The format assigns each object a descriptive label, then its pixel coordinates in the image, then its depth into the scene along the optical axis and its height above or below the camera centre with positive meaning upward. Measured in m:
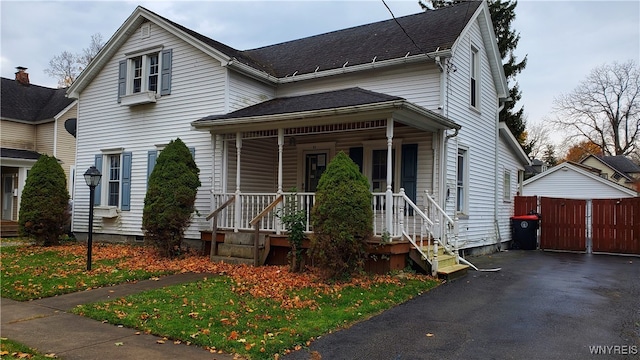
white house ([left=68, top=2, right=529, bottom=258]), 10.52 +2.08
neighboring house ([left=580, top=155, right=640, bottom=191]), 42.84 +3.81
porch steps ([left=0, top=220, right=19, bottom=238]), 18.69 -1.54
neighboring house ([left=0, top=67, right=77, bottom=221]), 21.58 +2.81
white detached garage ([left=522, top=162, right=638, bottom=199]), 26.72 +1.26
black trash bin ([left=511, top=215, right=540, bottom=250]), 14.73 -0.91
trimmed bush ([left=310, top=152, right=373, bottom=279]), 7.85 -0.36
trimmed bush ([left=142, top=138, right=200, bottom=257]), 10.62 -0.09
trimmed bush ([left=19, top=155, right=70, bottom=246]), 13.35 -0.33
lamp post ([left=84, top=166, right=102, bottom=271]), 9.59 +0.26
